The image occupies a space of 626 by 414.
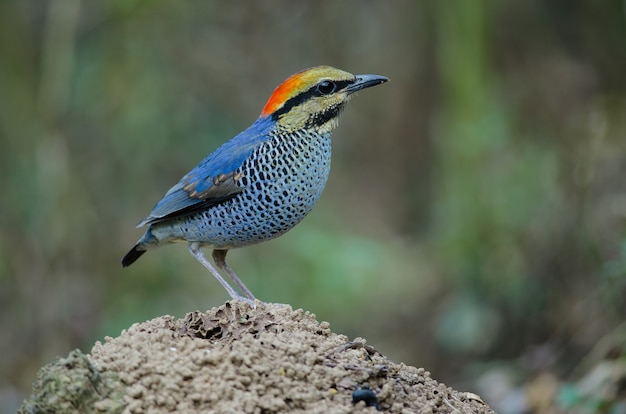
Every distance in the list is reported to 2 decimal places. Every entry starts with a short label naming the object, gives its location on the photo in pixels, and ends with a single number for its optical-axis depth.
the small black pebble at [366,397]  6.91
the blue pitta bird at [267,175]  10.46
